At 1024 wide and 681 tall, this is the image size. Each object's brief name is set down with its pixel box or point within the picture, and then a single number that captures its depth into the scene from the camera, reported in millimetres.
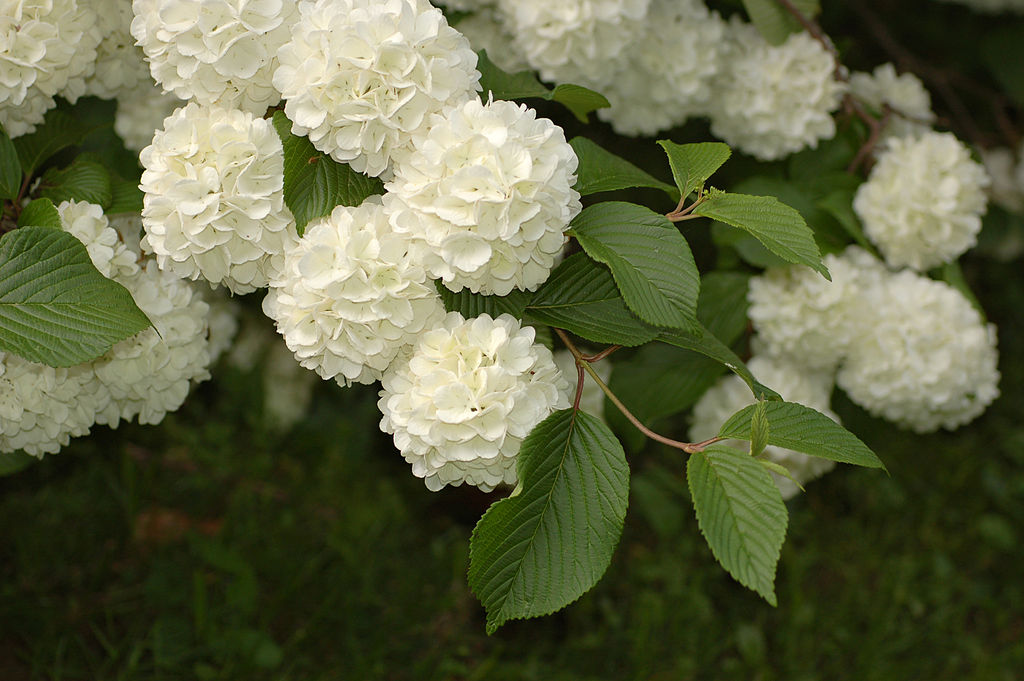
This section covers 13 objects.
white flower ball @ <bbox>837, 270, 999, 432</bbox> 1137
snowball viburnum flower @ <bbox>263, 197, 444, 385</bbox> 939
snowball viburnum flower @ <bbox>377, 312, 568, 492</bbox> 939
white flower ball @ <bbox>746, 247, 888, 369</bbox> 1138
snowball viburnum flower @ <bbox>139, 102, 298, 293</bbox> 950
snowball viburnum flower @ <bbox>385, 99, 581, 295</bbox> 931
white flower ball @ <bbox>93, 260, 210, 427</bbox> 1010
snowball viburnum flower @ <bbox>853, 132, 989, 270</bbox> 1152
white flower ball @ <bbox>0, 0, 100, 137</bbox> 1005
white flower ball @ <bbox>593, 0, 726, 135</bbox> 1163
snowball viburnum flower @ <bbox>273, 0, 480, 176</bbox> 947
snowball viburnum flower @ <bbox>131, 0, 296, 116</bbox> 959
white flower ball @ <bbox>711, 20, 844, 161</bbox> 1170
